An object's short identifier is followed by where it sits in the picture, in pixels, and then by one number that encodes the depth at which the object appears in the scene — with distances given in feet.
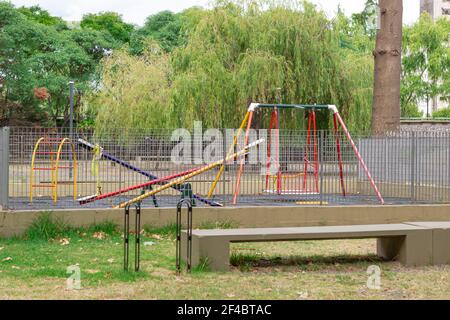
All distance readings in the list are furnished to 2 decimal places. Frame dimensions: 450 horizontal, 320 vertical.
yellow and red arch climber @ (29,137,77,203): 50.24
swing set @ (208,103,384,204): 54.75
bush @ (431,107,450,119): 241.35
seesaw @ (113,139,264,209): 49.82
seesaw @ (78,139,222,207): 50.60
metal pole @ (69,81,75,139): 122.34
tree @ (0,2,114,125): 180.14
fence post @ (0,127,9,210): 46.96
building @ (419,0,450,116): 373.85
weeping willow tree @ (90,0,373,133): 102.17
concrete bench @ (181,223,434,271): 33.94
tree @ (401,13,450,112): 215.72
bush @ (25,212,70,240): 45.21
